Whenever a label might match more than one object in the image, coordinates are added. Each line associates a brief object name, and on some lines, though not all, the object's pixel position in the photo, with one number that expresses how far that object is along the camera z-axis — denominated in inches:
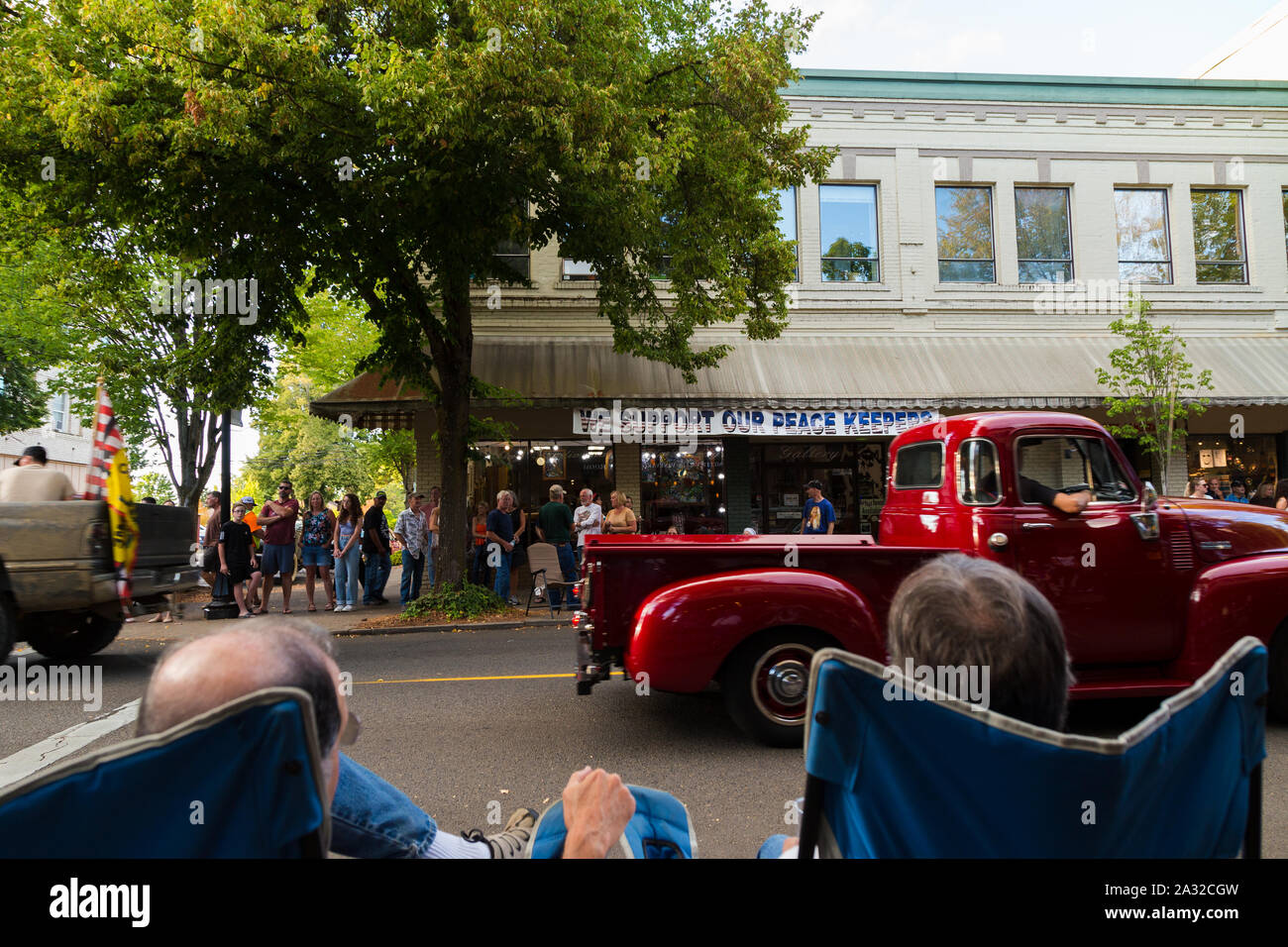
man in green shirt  469.1
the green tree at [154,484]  1616.6
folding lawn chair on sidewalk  456.7
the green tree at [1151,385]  512.4
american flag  263.4
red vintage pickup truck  178.5
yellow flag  264.4
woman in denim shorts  490.4
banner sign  533.3
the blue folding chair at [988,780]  47.8
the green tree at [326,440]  884.6
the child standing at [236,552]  443.5
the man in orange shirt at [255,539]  474.6
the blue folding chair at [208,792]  40.2
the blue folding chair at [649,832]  73.4
